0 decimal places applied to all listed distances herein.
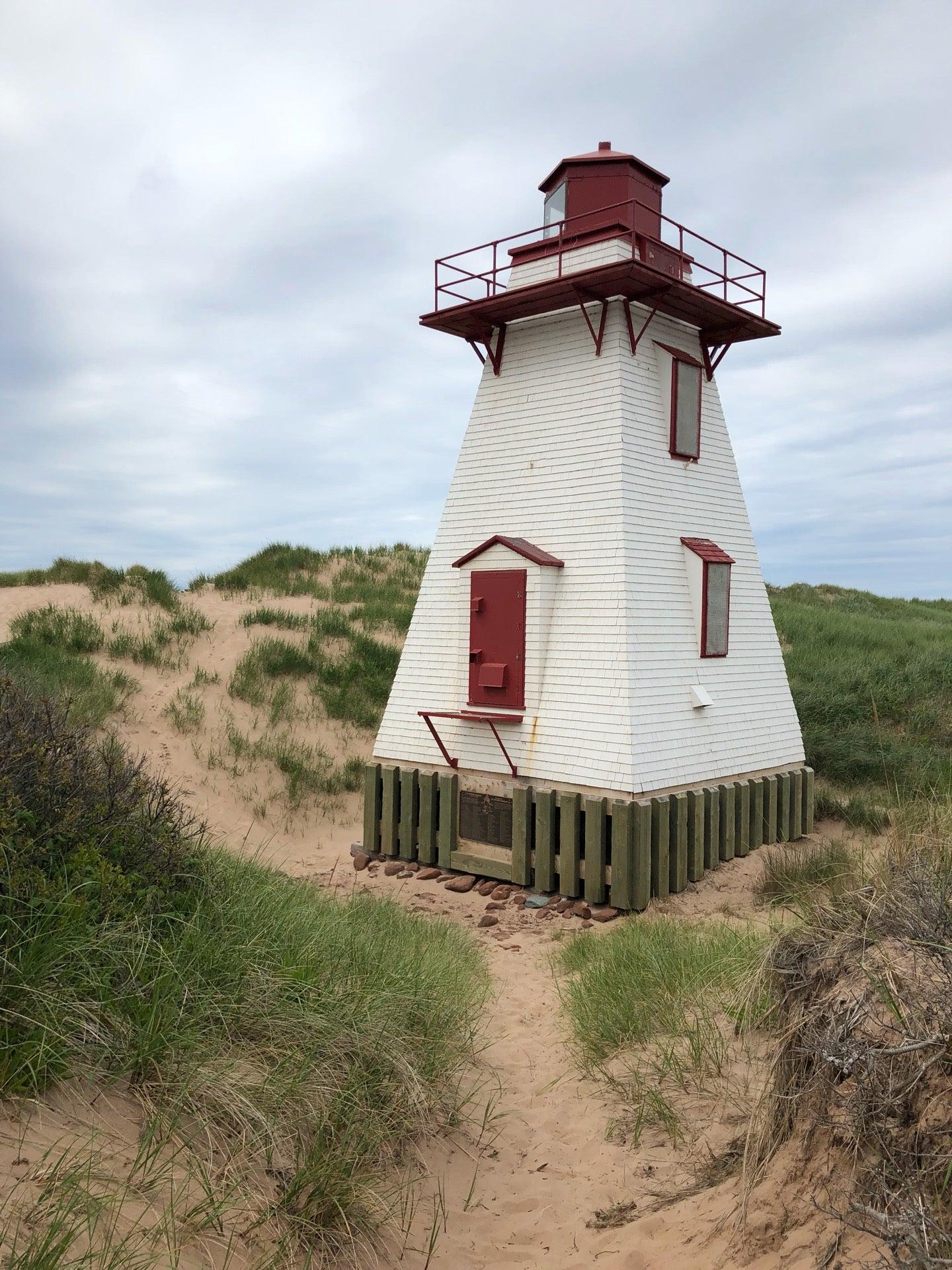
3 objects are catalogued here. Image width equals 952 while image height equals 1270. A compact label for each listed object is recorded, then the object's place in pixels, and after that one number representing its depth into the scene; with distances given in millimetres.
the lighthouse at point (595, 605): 12609
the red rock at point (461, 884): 13608
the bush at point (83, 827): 5324
